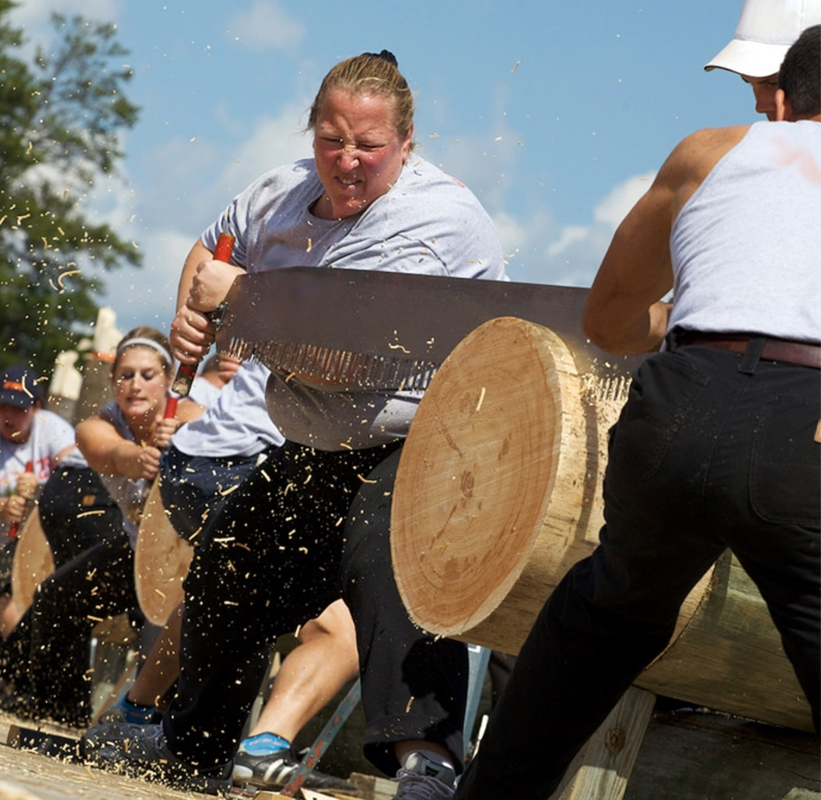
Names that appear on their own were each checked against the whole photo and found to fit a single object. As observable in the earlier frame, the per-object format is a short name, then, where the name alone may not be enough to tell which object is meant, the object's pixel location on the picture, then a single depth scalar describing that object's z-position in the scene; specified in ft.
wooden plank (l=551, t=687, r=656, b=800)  20.92
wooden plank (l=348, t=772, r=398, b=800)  32.09
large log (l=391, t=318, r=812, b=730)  19.19
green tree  174.91
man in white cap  15.28
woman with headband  43.42
